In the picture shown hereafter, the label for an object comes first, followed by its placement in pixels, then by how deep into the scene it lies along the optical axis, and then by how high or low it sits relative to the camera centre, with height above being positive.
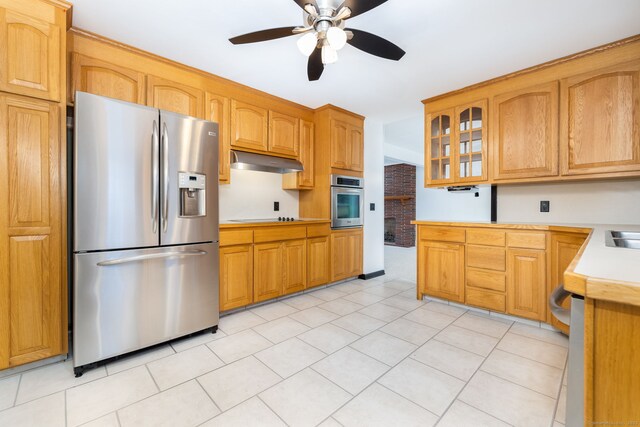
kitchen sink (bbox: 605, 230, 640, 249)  1.47 -0.15
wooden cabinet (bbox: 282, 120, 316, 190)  3.66 +0.64
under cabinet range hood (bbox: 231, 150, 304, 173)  2.95 +0.55
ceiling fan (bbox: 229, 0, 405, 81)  1.56 +1.13
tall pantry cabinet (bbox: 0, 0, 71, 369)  1.67 +0.20
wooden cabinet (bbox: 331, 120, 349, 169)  3.69 +0.92
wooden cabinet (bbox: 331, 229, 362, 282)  3.71 -0.58
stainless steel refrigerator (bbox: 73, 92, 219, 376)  1.78 -0.11
